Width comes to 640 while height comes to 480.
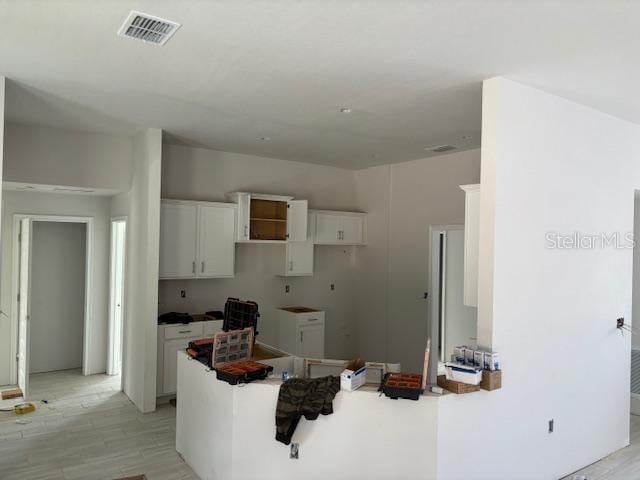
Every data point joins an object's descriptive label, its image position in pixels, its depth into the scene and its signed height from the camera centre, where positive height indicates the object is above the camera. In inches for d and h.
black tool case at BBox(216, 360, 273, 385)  128.3 -33.7
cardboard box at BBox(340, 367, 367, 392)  124.1 -33.8
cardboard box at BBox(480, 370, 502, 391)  126.2 -33.7
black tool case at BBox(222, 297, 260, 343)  163.3 -23.8
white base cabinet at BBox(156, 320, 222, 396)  209.6 -44.6
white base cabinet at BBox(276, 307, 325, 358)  250.2 -43.8
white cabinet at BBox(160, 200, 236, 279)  214.4 +2.8
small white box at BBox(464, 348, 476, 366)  131.5 -28.5
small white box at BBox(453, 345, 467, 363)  133.2 -28.6
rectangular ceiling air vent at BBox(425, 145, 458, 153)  218.1 +46.0
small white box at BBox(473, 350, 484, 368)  129.1 -28.8
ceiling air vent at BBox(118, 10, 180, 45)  99.7 +46.1
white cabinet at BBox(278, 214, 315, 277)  255.3 -5.3
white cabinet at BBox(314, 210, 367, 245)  266.2 +11.1
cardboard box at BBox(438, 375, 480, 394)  122.9 -34.8
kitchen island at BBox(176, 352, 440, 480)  122.5 -49.2
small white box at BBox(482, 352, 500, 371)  127.5 -29.1
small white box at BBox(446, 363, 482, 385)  124.4 -31.9
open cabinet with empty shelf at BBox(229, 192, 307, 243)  235.3 +14.5
